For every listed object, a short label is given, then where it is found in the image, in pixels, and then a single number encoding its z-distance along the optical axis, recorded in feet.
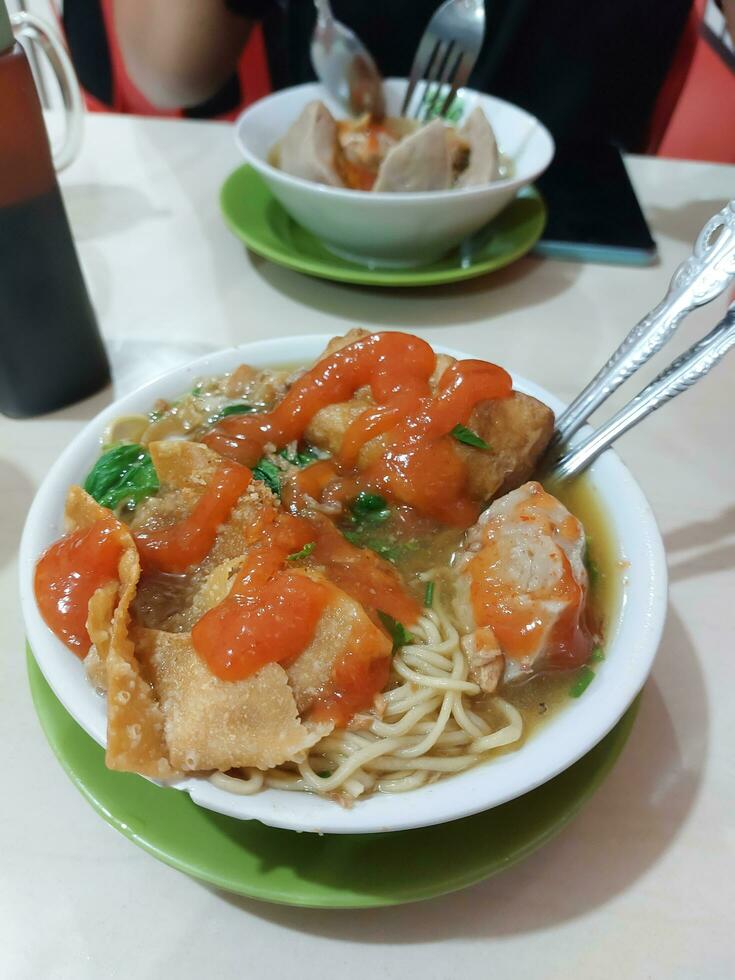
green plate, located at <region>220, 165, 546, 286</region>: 1.42
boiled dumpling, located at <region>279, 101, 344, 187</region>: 1.44
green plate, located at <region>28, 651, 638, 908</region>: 0.64
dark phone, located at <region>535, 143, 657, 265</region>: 1.59
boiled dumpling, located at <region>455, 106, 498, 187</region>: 1.49
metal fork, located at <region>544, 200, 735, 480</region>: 0.85
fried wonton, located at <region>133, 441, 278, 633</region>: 0.76
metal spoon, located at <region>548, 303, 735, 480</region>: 0.84
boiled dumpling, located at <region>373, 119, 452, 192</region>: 1.37
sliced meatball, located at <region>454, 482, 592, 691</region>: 0.73
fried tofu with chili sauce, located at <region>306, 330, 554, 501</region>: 0.88
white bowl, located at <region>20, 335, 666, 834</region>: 0.60
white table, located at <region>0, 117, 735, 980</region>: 0.66
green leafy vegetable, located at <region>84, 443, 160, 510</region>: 0.86
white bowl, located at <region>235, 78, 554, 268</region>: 1.31
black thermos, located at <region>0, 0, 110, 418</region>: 0.95
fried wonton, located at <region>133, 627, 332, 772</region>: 0.63
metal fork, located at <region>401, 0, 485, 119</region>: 1.73
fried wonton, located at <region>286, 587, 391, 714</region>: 0.68
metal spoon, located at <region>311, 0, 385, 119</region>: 1.77
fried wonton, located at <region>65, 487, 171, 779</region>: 0.60
